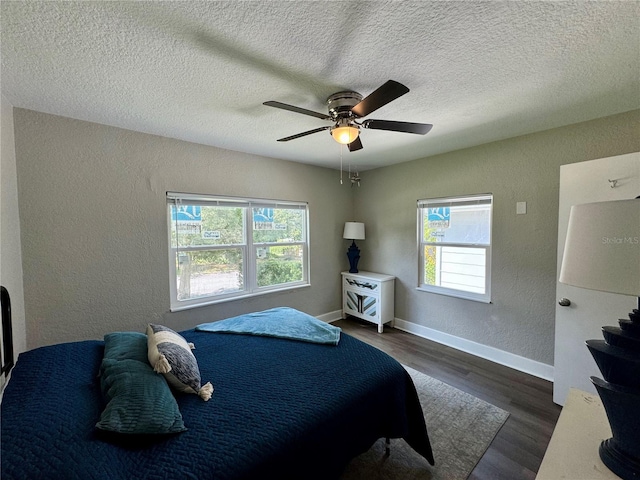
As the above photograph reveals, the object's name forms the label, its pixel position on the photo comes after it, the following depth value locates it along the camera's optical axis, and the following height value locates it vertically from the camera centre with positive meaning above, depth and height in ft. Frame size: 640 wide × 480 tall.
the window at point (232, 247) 9.42 -0.72
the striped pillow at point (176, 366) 4.42 -2.34
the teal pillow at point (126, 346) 4.71 -2.25
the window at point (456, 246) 9.90 -0.71
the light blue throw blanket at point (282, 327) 6.75 -2.73
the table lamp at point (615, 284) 2.49 -0.57
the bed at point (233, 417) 2.97 -2.83
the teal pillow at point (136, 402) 3.35 -2.38
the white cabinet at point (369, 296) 12.22 -3.29
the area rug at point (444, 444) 5.28 -4.89
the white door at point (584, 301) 6.06 -1.80
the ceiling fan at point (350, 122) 5.77 +2.43
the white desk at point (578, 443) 2.81 -2.60
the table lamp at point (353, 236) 13.33 -0.35
